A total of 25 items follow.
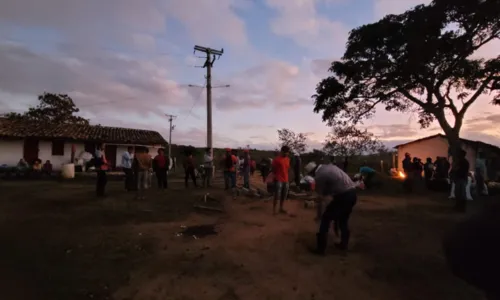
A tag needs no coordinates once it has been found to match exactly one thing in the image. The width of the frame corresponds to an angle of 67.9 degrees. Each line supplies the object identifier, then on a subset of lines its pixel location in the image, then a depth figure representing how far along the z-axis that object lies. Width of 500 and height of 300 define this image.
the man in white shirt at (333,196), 5.73
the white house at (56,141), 25.03
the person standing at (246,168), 13.45
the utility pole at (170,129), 47.54
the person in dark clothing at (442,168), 16.81
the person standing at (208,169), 15.48
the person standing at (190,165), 14.88
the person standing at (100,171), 10.76
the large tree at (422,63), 16.91
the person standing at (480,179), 13.52
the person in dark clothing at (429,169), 18.31
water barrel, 20.86
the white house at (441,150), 26.80
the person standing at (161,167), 13.61
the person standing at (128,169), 12.76
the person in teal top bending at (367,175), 17.81
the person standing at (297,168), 16.02
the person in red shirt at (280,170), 9.12
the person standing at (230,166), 13.04
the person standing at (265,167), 19.34
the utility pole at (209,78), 17.40
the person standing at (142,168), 11.22
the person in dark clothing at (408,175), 16.08
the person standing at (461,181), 10.33
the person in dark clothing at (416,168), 16.47
